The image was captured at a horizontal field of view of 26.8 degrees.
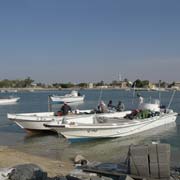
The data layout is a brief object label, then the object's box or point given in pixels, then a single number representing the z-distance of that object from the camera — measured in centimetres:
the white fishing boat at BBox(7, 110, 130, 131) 2514
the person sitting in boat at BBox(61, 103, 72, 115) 2812
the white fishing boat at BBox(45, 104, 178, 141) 2192
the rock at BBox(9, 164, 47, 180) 946
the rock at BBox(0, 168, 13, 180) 981
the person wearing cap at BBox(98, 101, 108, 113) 3016
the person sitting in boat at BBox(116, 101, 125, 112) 3203
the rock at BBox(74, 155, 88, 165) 1539
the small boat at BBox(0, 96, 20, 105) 8575
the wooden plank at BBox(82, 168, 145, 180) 888
